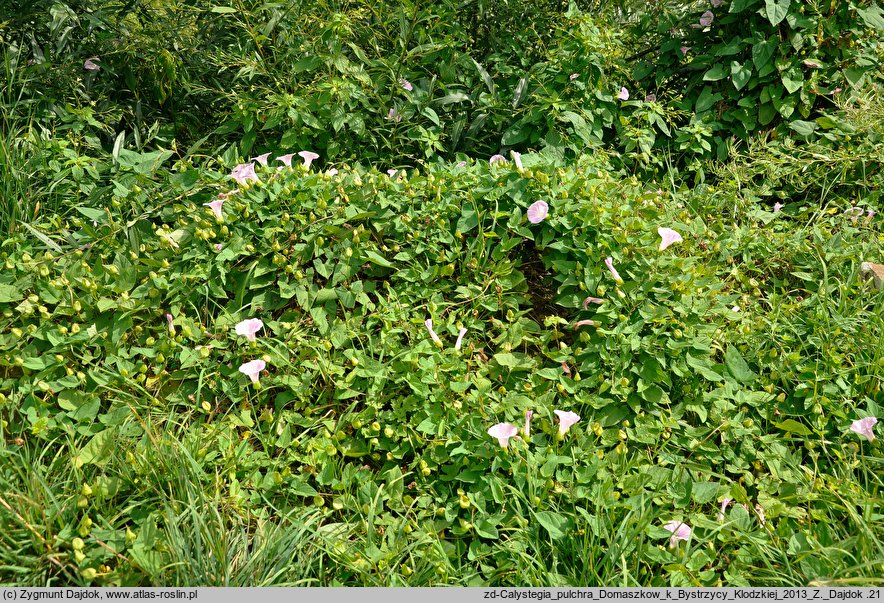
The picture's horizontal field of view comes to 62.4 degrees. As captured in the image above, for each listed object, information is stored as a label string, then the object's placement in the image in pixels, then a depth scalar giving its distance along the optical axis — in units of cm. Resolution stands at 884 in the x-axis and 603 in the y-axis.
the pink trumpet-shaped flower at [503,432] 207
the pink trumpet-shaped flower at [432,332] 228
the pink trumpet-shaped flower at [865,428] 219
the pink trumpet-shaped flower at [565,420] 213
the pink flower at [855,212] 311
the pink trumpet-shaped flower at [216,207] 247
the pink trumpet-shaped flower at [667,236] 248
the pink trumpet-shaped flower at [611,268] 237
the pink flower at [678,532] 195
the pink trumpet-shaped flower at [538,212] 247
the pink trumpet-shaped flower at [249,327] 228
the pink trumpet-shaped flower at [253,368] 218
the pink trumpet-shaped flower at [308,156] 283
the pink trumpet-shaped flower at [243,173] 255
